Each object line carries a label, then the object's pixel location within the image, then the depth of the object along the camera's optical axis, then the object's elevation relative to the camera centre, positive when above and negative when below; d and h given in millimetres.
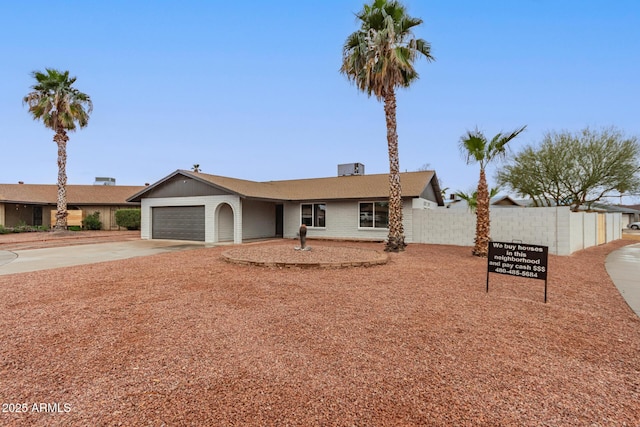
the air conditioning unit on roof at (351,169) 22484 +3339
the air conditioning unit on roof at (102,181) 33716 +3644
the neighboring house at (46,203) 24516 +898
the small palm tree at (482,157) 11492 +2225
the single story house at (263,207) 16766 +394
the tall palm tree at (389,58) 12211 +6467
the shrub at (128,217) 25734 -324
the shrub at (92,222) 26047 -761
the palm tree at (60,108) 20781 +7357
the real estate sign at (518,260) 6113 -988
